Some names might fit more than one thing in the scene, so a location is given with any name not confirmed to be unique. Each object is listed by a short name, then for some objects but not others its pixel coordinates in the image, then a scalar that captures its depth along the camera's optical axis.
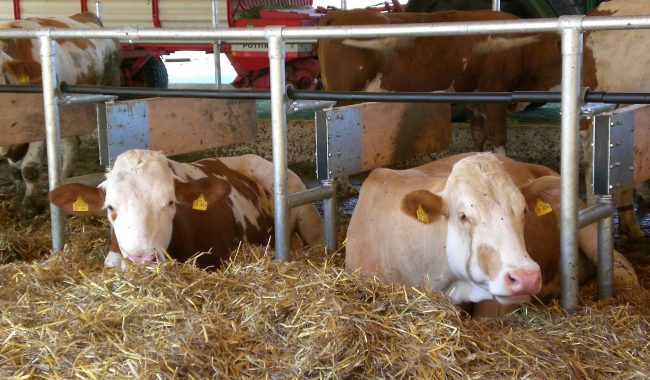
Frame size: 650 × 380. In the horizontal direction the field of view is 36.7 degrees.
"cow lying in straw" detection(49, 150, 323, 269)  4.04
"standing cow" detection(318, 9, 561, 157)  7.96
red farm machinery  11.44
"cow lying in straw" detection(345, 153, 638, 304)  3.54
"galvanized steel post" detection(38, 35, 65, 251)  4.60
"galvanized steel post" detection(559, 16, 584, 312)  3.43
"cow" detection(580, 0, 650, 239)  6.27
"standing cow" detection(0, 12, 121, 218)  7.06
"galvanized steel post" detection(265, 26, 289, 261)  4.05
